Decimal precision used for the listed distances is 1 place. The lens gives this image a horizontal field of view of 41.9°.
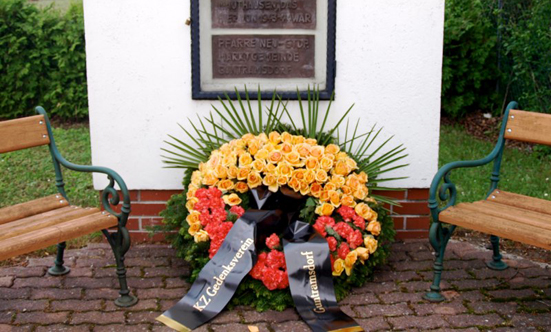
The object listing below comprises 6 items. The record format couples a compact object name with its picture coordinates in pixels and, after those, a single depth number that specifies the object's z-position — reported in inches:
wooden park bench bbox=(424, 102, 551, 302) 136.9
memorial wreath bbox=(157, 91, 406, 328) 148.8
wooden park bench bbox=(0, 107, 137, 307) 135.2
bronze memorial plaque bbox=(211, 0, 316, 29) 171.2
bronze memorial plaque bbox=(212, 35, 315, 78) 173.2
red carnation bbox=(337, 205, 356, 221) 156.1
